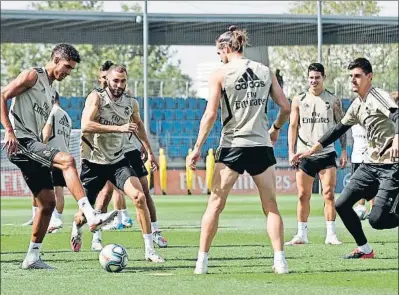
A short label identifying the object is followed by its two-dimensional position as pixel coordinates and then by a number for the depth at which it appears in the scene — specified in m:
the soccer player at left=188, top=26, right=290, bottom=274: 11.23
